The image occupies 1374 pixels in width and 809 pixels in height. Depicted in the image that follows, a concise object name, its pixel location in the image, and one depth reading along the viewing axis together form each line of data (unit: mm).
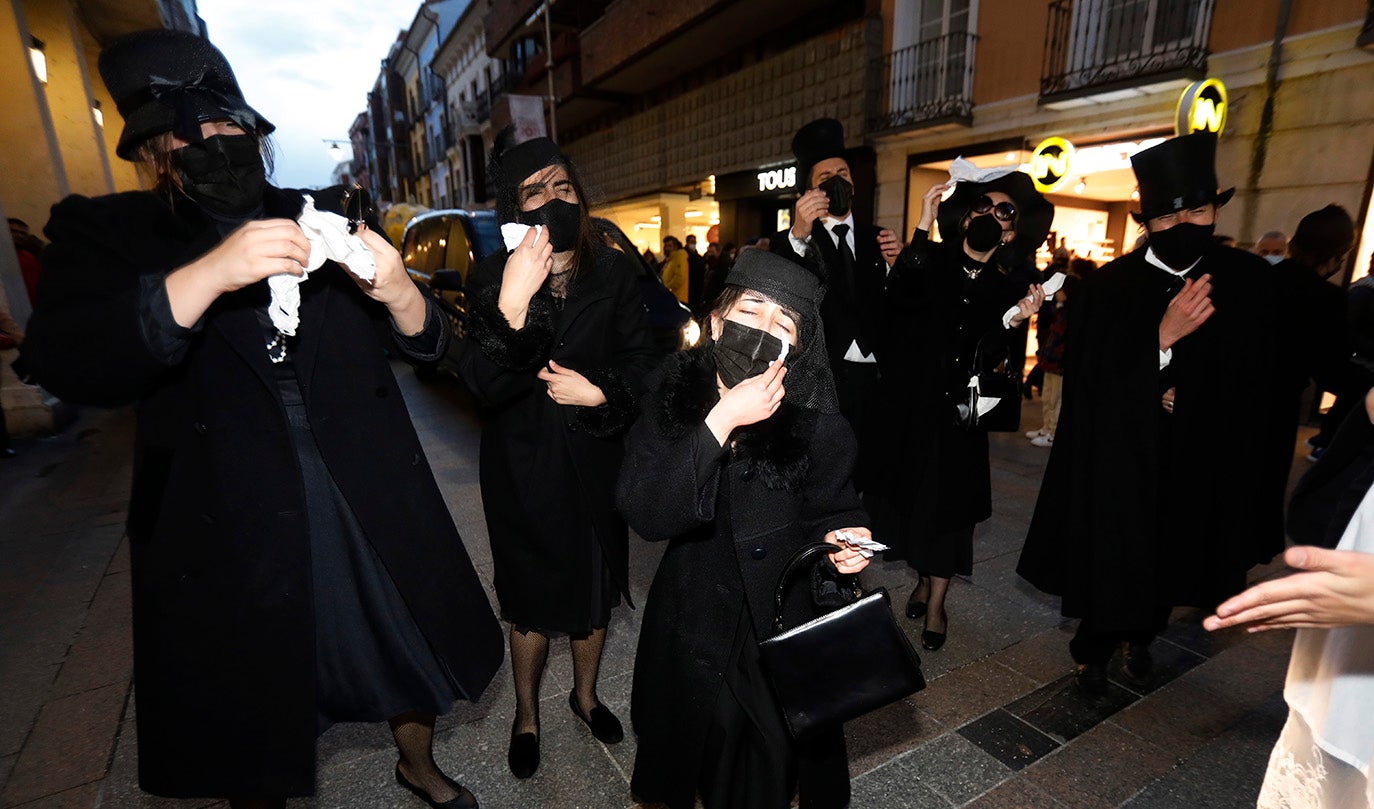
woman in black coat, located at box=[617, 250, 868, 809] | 1671
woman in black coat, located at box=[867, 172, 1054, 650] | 2932
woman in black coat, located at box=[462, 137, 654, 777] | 2066
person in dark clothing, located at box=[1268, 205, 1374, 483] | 2766
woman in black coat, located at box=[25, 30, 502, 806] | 1249
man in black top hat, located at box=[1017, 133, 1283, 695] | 2549
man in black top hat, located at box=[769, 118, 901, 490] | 3215
